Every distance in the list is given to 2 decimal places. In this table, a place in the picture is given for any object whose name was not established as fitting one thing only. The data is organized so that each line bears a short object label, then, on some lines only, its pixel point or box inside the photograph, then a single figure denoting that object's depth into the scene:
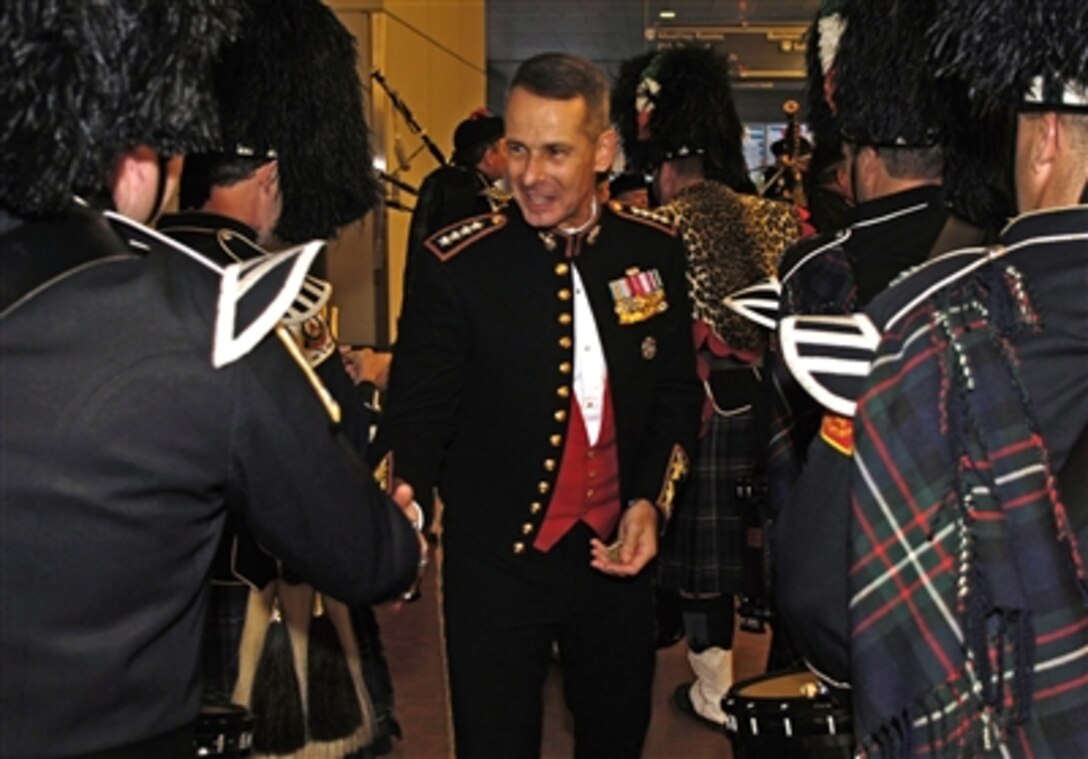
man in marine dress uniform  2.96
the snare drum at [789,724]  2.63
